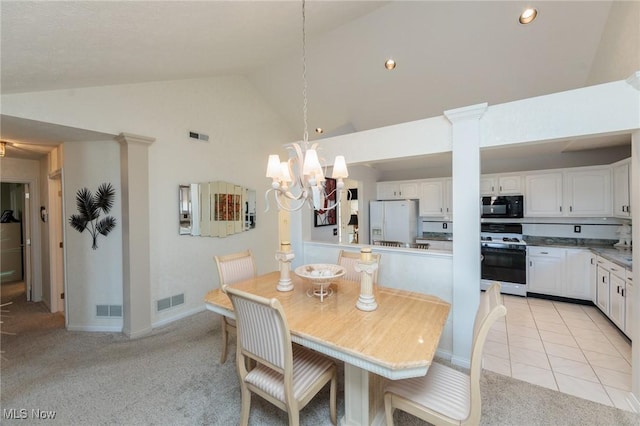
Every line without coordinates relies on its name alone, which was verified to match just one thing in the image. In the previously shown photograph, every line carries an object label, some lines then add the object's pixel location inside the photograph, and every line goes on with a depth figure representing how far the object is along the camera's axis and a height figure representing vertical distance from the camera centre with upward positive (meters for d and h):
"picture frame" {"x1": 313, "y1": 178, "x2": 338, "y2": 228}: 5.38 -0.13
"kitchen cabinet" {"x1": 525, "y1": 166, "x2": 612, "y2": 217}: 3.79 +0.23
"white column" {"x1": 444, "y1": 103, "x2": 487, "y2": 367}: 2.27 -0.15
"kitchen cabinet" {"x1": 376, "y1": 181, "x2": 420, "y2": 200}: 5.54 +0.43
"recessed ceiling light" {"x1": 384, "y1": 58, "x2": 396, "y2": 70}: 3.31 +1.92
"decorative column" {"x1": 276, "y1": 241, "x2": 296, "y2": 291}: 2.21 -0.50
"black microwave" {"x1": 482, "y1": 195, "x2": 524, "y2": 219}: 4.42 +0.02
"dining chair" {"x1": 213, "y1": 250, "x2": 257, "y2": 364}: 2.40 -0.62
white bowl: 1.94 -0.52
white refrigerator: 5.27 -0.25
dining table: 1.23 -0.70
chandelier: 1.84 +0.27
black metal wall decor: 3.03 +0.02
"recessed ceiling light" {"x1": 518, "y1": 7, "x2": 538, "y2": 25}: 2.46 +1.89
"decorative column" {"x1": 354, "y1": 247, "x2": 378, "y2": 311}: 1.68 -0.50
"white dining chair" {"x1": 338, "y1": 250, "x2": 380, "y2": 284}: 2.59 -0.56
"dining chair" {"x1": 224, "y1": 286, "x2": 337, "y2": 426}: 1.35 -0.96
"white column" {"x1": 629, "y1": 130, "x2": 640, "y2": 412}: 1.82 -0.41
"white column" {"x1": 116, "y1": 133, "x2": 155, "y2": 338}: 2.93 -0.25
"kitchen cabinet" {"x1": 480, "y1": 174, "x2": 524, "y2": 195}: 4.48 +0.42
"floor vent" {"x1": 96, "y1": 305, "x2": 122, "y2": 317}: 3.11 -1.20
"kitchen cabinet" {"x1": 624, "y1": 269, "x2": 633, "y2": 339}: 2.59 -1.03
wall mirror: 3.50 +0.04
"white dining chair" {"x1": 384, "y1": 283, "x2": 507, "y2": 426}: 1.18 -1.01
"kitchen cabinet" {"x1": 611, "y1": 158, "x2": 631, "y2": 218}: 3.30 +0.25
